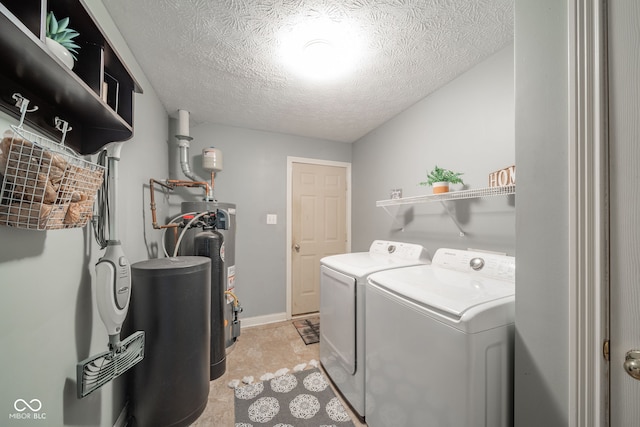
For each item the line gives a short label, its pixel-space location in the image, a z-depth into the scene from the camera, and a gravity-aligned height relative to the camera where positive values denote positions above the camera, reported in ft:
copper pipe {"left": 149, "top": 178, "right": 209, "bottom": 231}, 5.99 +0.94
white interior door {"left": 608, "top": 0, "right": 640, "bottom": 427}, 1.91 +0.12
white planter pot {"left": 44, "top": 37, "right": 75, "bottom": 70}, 2.19 +1.70
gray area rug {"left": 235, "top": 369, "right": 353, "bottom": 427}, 4.69 -4.40
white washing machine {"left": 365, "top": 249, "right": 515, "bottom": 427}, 2.79 -1.91
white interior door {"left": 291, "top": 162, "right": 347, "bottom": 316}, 9.90 -0.44
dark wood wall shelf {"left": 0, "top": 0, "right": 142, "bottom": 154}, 1.90 +1.40
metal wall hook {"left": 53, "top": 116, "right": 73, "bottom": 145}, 2.76 +1.15
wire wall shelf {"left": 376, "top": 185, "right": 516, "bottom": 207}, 3.96 +0.42
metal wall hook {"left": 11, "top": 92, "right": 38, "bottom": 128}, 2.15 +1.12
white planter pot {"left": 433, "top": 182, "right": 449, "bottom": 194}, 5.40 +0.67
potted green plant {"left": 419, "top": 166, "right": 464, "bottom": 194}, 5.40 +0.86
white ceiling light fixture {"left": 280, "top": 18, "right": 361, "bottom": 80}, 4.21 +3.55
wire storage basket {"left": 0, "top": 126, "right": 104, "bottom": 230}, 1.94 +0.31
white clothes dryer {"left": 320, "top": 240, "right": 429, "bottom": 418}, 4.76 -2.30
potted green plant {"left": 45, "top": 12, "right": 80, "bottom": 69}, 2.24 +1.92
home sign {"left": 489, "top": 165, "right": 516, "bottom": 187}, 4.24 +0.74
